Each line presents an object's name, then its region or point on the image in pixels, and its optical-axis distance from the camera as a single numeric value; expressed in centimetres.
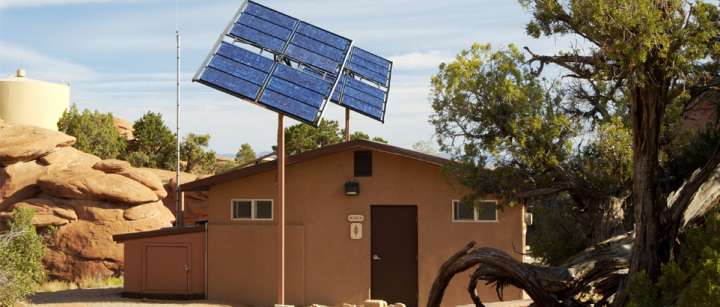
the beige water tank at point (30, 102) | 5144
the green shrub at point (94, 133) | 4406
